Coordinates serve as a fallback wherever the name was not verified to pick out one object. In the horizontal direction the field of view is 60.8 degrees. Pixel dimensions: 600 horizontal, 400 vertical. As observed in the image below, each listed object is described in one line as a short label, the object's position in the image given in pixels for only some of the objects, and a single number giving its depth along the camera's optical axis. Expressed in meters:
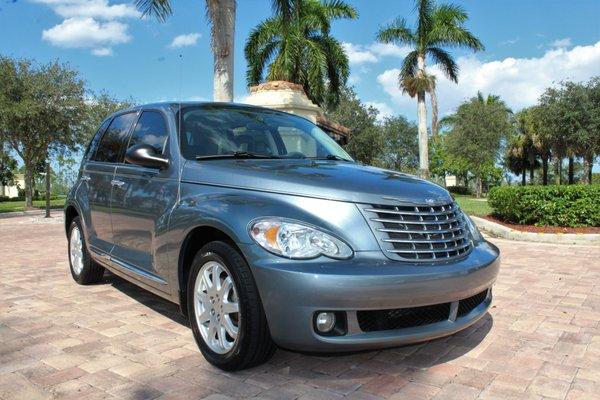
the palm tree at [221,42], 10.05
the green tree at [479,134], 42.25
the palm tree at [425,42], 23.52
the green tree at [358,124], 39.00
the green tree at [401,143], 55.70
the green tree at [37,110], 24.44
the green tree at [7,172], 50.07
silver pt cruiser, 2.72
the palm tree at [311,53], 20.00
